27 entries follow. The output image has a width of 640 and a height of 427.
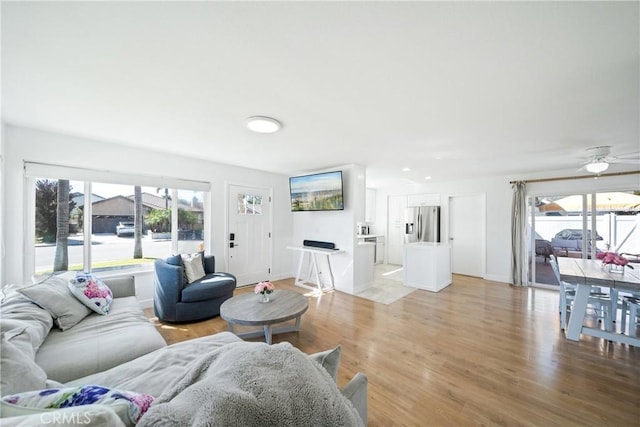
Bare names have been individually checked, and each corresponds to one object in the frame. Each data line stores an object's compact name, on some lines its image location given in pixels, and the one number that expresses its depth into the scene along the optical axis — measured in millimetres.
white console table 4340
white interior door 5352
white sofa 1026
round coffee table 2260
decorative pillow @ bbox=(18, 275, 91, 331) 1770
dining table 2357
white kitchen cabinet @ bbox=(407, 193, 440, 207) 5938
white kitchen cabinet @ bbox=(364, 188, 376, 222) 6945
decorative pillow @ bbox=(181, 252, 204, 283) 3289
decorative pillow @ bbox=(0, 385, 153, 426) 637
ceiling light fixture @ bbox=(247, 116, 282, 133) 2242
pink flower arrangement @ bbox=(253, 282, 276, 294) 2648
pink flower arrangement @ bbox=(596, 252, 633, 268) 2709
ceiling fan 2969
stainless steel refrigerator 5578
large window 2877
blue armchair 2945
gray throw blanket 603
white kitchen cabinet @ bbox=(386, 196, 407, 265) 6629
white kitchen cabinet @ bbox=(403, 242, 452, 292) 4369
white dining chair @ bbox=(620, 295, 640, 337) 2543
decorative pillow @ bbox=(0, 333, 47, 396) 923
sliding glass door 3992
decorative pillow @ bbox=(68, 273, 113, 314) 2035
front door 4441
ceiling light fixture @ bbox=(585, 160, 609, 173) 2959
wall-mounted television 4223
